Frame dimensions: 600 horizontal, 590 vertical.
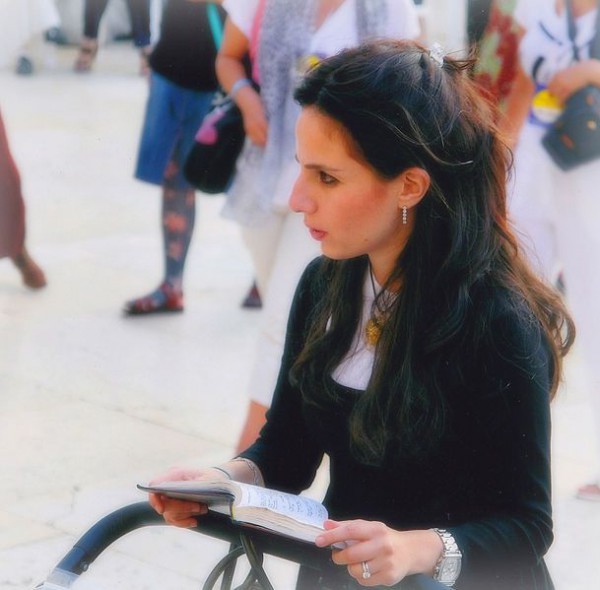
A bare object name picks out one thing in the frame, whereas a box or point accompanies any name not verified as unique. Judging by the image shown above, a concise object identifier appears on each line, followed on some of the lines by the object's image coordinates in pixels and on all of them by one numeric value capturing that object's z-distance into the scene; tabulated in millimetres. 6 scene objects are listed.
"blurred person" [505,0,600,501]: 3852
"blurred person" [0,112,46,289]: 5492
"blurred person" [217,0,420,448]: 3893
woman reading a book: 1786
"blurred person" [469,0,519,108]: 3930
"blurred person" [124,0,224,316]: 5609
